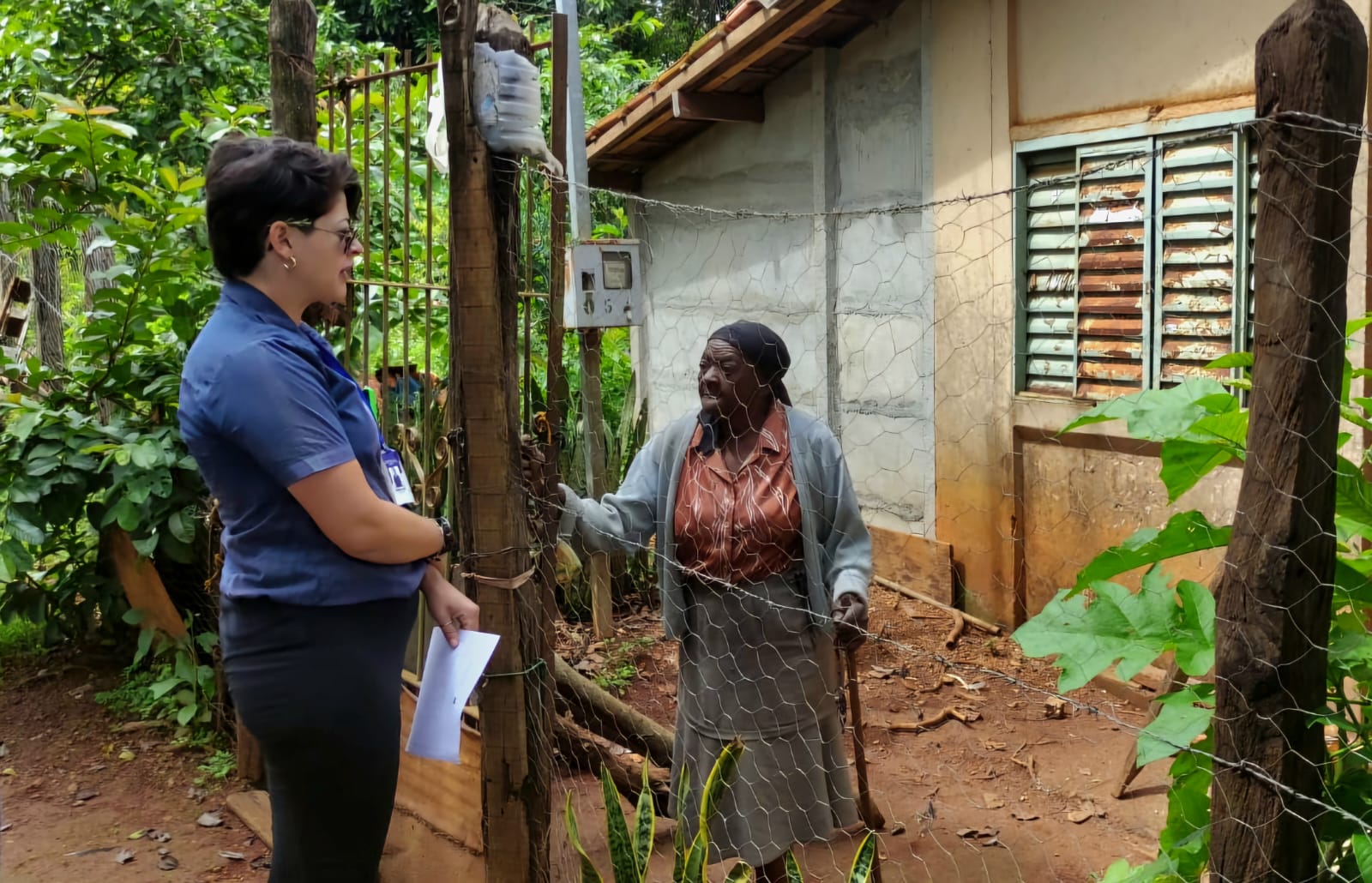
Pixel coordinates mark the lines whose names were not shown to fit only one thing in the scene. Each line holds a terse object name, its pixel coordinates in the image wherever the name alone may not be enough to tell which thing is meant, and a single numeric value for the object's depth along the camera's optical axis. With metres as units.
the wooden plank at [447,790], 3.67
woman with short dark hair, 1.98
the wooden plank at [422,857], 3.65
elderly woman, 2.90
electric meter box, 4.21
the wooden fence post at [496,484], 2.69
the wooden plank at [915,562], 6.15
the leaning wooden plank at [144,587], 5.04
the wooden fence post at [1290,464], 1.50
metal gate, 3.82
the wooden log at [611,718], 4.00
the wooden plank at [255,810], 4.12
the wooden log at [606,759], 3.80
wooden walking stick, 3.13
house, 4.84
